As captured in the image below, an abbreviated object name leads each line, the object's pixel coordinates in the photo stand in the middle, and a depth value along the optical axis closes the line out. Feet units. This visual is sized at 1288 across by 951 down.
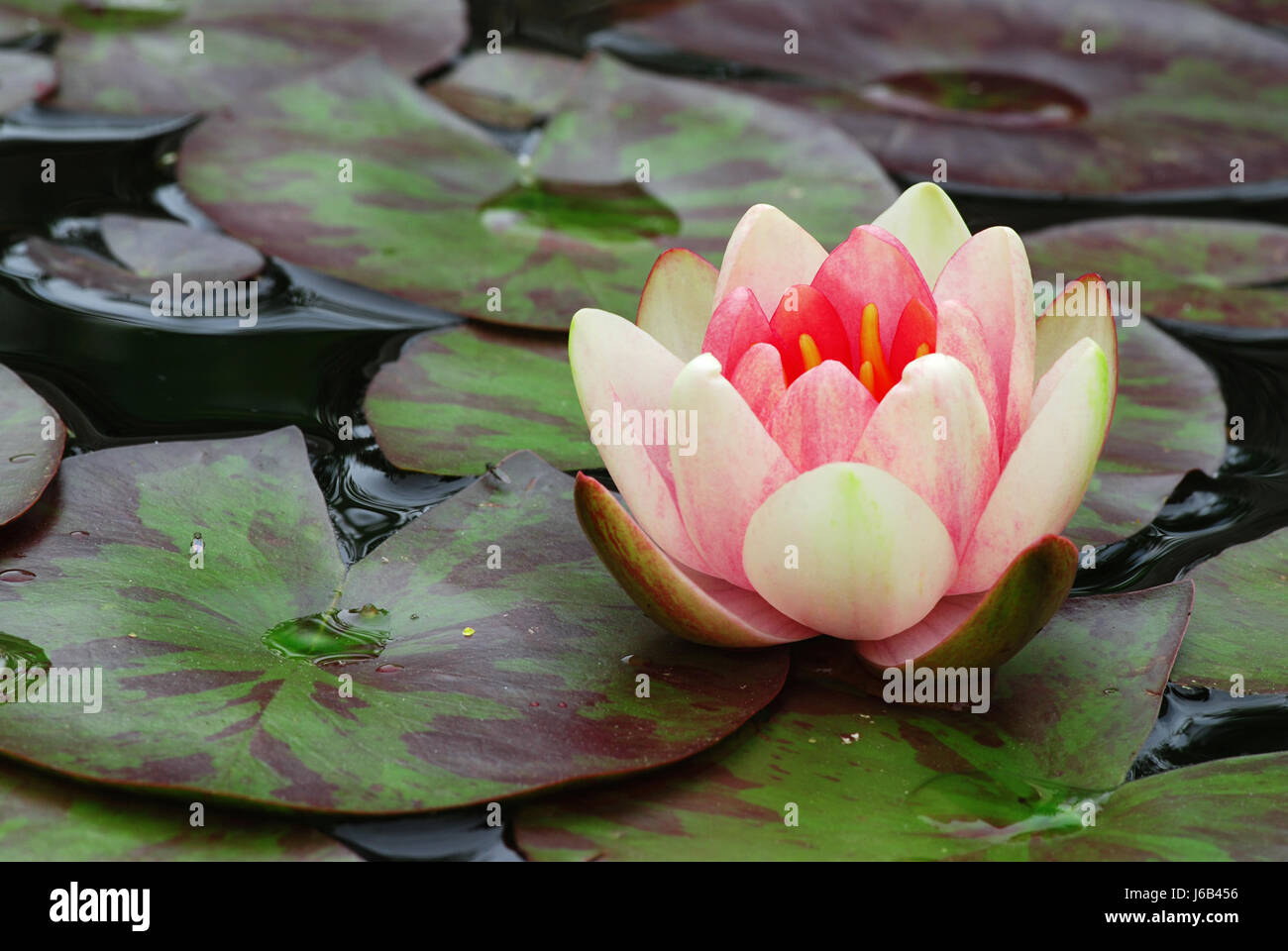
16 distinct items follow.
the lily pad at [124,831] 2.12
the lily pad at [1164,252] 2.86
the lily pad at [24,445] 2.33
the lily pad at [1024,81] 3.31
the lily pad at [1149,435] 2.44
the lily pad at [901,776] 2.14
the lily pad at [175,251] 2.76
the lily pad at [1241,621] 2.29
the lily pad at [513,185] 2.78
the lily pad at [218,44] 3.30
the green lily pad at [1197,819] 2.14
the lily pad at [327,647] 2.15
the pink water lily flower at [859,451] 2.17
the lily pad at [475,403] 2.51
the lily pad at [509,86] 3.42
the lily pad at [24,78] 3.17
